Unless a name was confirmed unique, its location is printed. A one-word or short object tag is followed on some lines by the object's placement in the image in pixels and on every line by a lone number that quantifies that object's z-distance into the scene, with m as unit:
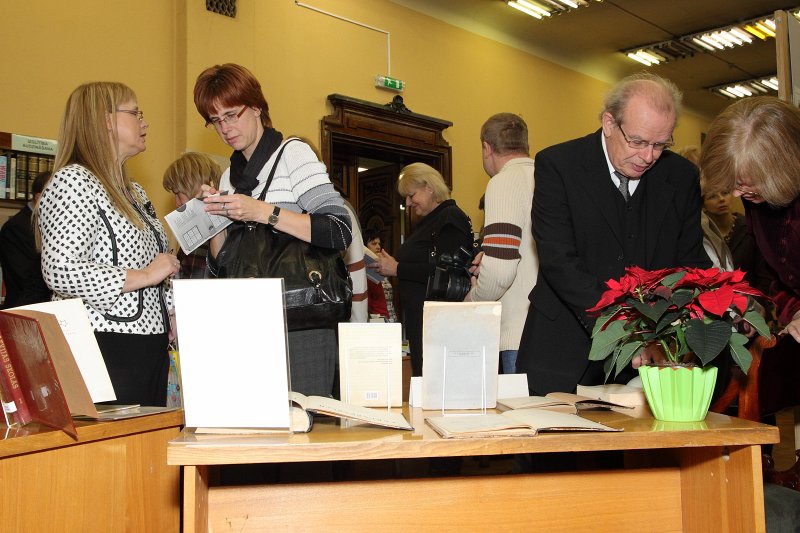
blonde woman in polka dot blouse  2.02
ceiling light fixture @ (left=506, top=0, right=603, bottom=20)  6.64
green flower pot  1.44
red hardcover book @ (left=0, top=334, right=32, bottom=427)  1.51
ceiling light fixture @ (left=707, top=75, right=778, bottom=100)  9.05
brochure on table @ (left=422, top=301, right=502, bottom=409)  1.56
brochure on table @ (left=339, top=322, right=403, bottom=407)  1.65
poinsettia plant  1.41
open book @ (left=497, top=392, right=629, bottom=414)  1.58
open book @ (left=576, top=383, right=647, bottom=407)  1.68
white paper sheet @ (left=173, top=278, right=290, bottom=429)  1.24
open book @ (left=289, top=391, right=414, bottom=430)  1.33
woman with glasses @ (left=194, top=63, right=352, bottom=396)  2.04
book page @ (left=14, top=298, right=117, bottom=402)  1.60
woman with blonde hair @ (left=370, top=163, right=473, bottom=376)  3.39
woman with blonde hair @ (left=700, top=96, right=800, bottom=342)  1.95
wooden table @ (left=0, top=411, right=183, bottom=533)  1.35
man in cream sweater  2.63
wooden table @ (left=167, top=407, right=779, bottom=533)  1.22
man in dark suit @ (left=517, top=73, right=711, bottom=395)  1.98
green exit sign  6.11
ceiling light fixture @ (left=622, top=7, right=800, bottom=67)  7.35
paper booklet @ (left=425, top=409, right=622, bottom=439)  1.27
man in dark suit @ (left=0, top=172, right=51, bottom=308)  3.11
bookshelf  4.04
